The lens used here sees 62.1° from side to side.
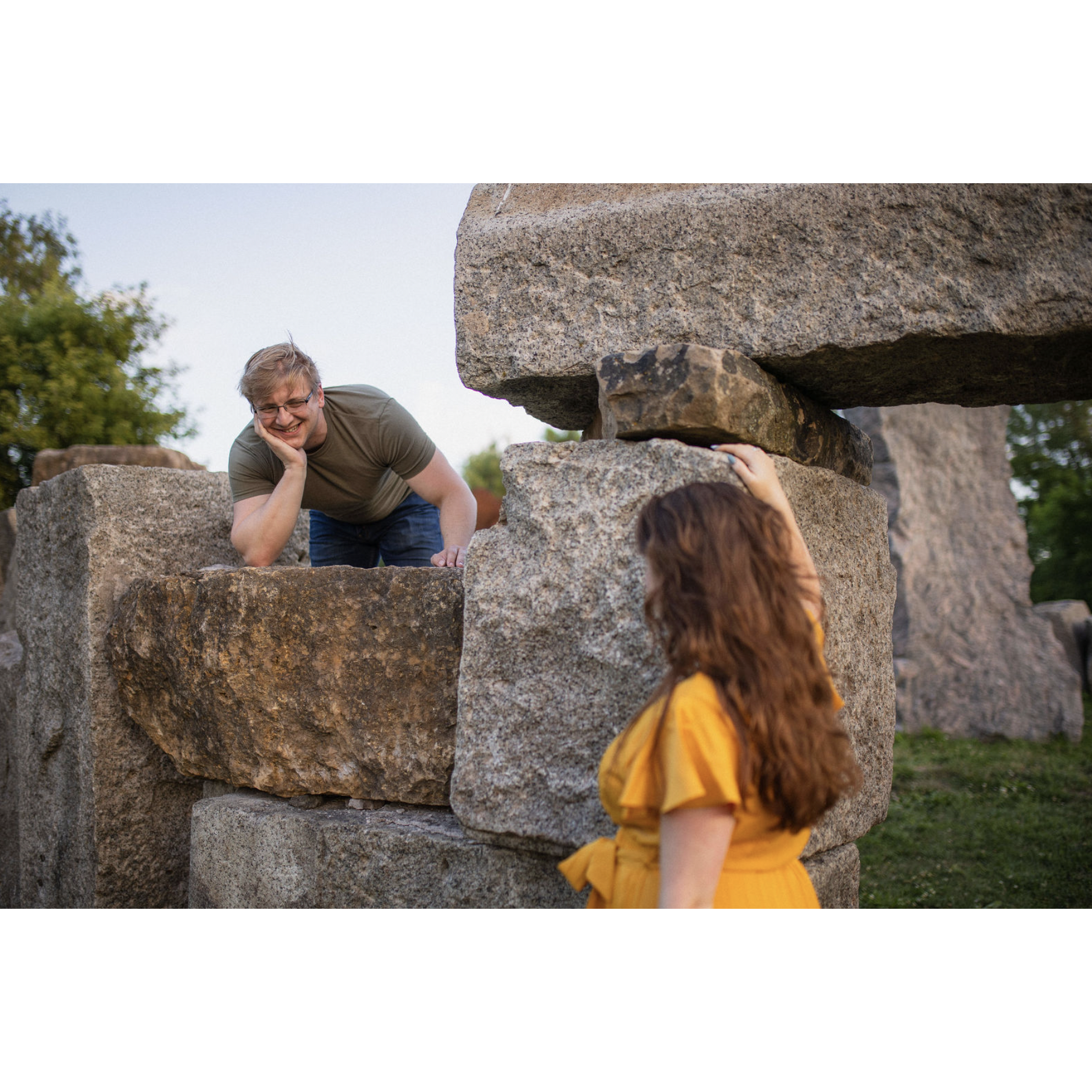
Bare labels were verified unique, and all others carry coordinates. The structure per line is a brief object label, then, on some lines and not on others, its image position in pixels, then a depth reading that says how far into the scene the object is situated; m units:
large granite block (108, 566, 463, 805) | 2.33
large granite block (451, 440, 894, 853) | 1.97
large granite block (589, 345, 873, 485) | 1.97
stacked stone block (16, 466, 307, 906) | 2.77
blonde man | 2.78
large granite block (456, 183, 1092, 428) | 1.97
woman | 1.44
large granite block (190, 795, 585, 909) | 2.16
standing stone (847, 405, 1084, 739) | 6.87
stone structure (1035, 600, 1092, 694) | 8.79
